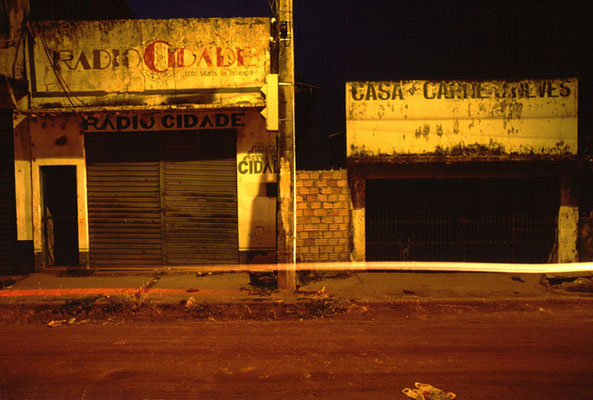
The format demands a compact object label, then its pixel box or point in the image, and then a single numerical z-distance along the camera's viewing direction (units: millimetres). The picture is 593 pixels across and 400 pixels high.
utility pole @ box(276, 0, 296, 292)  7273
